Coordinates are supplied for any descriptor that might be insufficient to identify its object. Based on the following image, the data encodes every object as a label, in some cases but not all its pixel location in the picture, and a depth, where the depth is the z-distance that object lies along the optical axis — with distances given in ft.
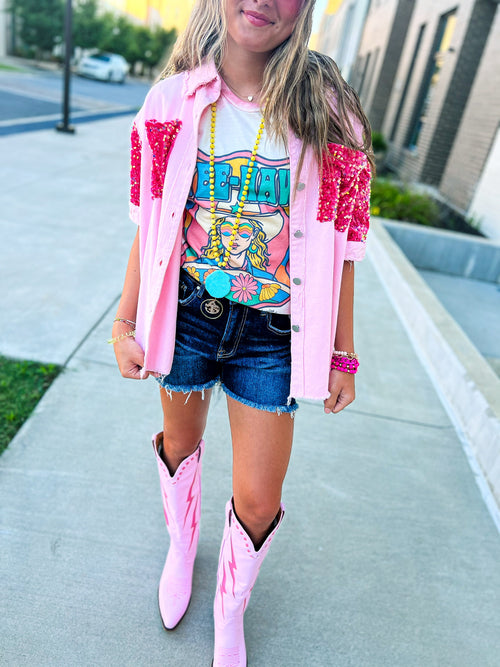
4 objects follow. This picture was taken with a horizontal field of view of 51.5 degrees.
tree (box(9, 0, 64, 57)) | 96.37
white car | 97.66
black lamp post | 31.63
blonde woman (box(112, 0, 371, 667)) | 4.20
